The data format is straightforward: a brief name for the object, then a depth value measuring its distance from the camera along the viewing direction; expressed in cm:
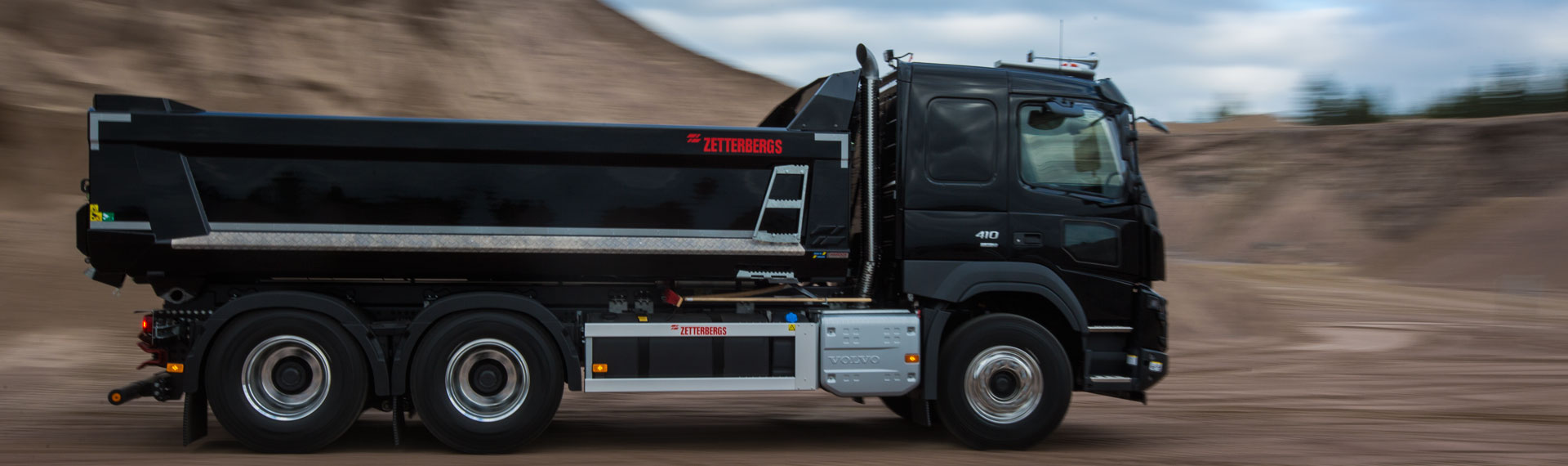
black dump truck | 761
